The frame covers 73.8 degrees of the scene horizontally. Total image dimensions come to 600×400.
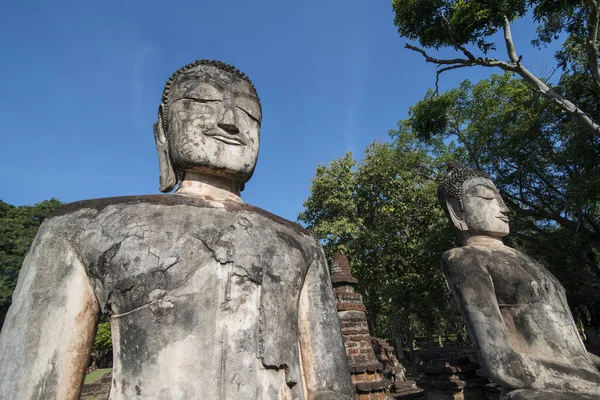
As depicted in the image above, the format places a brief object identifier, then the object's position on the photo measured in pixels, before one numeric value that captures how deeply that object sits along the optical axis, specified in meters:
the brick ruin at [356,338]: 6.14
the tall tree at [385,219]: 16.22
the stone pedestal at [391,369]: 10.19
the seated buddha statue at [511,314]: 2.98
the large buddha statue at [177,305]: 1.60
